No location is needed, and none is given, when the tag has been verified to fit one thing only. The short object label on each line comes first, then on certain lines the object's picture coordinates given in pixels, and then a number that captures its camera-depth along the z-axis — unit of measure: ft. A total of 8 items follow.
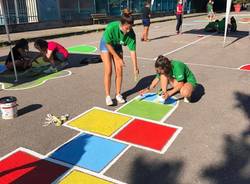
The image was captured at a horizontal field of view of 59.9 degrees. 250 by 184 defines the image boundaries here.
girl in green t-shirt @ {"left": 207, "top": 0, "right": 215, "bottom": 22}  64.93
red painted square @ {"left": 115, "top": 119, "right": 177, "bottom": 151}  11.00
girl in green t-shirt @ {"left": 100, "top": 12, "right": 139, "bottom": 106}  13.30
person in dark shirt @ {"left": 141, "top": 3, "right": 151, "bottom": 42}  36.57
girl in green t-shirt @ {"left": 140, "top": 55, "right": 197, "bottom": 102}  13.41
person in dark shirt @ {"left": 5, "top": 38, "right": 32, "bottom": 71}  21.57
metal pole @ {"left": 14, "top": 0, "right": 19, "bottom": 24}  46.72
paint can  12.88
